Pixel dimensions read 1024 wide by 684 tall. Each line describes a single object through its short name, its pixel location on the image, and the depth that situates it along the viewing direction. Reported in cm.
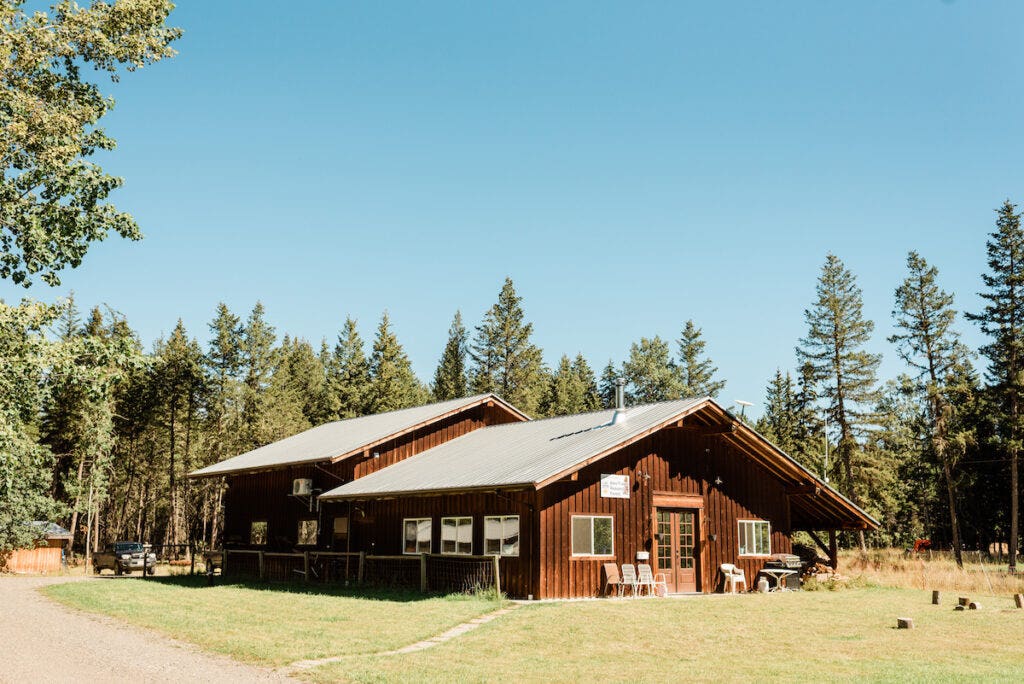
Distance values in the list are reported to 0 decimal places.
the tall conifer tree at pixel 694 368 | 7181
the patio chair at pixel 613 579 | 2175
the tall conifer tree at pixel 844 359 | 4950
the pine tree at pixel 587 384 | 8138
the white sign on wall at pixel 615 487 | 2244
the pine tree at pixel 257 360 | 6122
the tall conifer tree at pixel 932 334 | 4794
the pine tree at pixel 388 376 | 6219
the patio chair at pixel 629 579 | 2205
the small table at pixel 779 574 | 2489
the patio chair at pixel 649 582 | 2222
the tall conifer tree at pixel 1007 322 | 4297
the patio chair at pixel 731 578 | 2447
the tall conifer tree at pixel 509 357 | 6169
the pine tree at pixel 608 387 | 8881
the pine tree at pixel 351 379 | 6556
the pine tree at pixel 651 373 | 7306
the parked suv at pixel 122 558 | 4000
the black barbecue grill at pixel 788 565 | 2509
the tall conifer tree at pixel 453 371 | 6562
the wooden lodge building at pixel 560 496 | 2138
